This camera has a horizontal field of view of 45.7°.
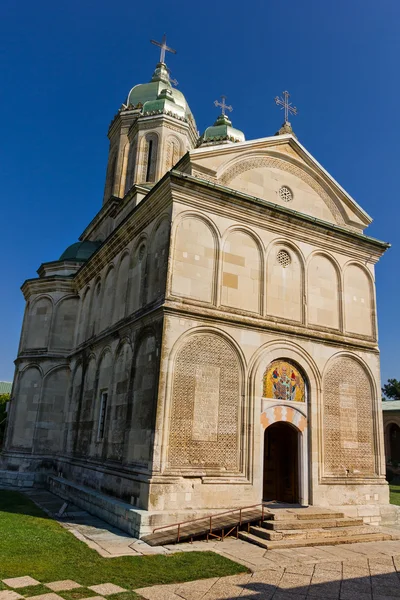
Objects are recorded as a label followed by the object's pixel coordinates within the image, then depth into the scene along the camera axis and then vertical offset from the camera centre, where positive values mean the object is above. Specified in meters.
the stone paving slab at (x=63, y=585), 6.41 -1.98
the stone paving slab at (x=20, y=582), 6.48 -1.97
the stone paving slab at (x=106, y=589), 6.39 -1.98
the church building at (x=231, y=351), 11.04 +2.42
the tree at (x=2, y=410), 35.22 +1.74
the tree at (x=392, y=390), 53.32 +6.97
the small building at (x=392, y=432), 34.78 +1.57
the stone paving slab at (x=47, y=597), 6.01 -1.97
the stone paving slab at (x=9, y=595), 5.96 -1.97
